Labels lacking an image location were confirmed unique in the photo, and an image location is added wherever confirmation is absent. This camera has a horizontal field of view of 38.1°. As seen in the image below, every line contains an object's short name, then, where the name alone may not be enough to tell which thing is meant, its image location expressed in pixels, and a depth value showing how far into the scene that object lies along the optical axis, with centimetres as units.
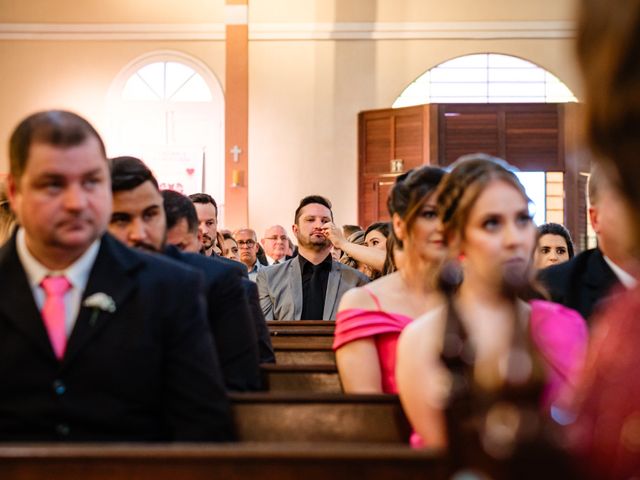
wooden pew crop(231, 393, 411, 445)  270
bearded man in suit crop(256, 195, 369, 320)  684
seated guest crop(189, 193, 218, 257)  610
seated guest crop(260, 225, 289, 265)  984
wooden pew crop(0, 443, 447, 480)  166
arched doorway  1272
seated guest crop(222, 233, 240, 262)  850
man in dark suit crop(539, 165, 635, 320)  341
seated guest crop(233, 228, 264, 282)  927
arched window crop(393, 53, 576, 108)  1367
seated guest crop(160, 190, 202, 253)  419
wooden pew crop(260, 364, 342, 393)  385
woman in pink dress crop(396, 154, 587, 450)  99
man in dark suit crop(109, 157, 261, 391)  346
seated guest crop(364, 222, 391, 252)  725
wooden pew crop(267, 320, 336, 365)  461
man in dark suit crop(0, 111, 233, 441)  237
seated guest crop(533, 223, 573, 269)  574
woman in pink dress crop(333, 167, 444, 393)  327
